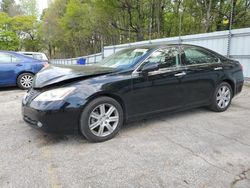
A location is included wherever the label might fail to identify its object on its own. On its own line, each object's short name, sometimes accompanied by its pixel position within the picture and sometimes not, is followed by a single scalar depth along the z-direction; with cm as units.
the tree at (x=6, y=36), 3606
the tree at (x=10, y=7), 4506
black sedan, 299
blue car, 693
